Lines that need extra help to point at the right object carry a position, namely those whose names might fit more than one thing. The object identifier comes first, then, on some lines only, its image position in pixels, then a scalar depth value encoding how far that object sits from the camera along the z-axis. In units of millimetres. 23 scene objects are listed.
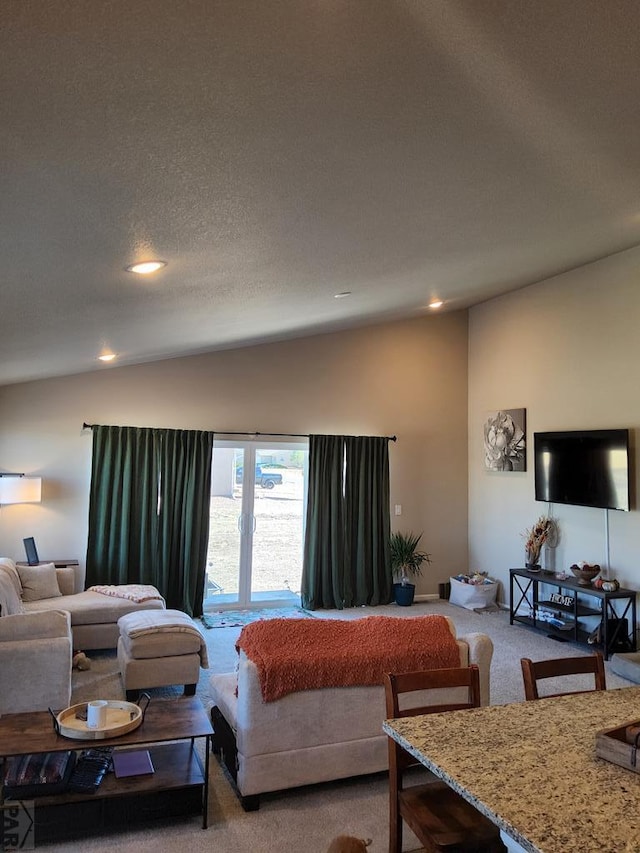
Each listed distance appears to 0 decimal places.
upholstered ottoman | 4262
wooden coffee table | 2689
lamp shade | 5668
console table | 5566
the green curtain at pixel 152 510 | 6320
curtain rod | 7201
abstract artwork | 7105
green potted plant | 7367
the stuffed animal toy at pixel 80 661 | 4867
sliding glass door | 6996
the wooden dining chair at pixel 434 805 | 1907
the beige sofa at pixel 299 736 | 2916
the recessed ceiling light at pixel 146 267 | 2873
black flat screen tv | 5684
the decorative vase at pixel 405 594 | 7348
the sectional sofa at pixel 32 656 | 3623
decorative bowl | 5793
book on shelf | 2885
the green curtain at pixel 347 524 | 7195
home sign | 6137
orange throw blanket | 2949
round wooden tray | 2795
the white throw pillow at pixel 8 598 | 4256
